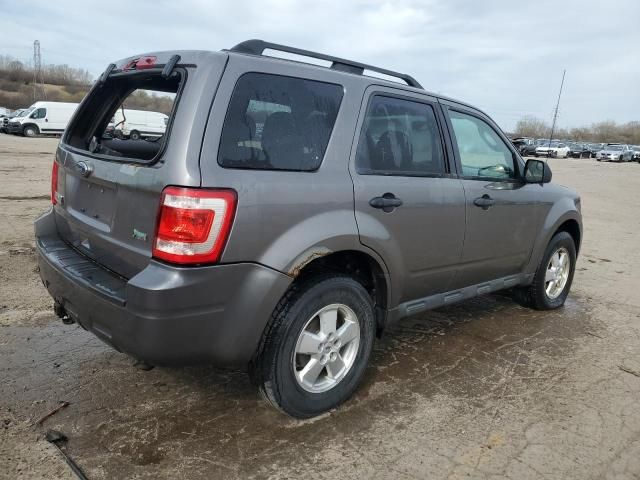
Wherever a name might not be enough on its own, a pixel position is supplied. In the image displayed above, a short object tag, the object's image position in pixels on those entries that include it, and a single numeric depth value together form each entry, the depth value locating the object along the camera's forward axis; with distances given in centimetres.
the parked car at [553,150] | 4976
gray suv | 233
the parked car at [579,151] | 5516
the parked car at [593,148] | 5728
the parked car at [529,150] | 4239
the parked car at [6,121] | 3369
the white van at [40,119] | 3278
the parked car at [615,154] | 4828
